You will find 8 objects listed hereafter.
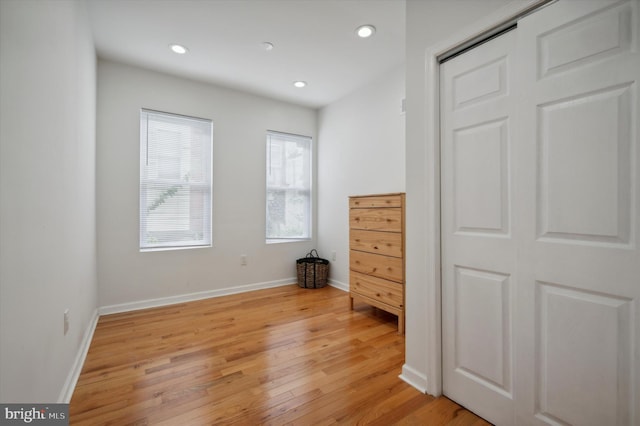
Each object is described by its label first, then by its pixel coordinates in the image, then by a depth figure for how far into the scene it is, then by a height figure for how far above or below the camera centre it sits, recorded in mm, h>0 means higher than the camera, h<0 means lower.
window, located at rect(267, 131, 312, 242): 4062 +368
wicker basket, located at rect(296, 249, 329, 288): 3934 -858
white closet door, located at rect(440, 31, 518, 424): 1405 -88
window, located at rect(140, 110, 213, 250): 3191 +360
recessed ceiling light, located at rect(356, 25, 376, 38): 2453 +1587
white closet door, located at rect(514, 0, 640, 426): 1051 -13
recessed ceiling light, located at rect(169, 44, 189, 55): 2701 +1567
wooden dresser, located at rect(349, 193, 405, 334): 2572 -388
